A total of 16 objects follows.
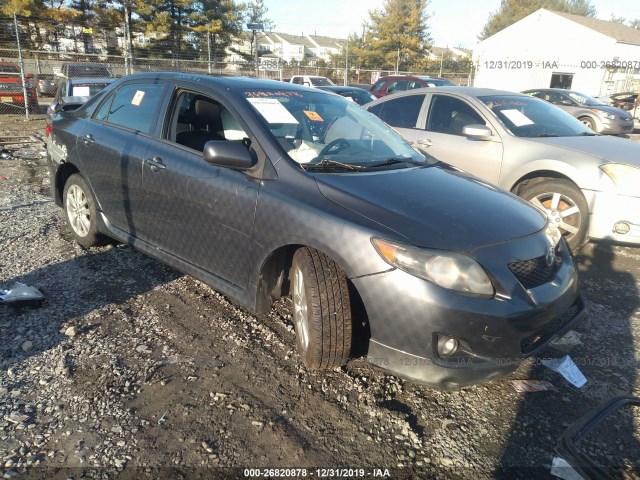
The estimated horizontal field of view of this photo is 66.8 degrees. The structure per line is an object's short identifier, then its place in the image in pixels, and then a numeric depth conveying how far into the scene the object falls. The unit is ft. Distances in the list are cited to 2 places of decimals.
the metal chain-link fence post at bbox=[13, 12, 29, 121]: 49.57
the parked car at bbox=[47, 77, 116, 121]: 30.45
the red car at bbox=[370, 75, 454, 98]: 58.18
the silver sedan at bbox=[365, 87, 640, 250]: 14.98
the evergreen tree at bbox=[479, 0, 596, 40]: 211.82
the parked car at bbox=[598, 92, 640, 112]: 73.61
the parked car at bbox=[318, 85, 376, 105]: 43.50
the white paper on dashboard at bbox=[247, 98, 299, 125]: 10.68
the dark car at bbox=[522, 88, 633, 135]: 50.31
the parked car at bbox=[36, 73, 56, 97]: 74.53
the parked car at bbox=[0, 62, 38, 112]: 51.72
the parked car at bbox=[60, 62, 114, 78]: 56.44
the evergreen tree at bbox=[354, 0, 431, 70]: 147.13
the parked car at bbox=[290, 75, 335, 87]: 66.54
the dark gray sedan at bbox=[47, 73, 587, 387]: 7.83
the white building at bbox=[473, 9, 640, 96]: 112.16
